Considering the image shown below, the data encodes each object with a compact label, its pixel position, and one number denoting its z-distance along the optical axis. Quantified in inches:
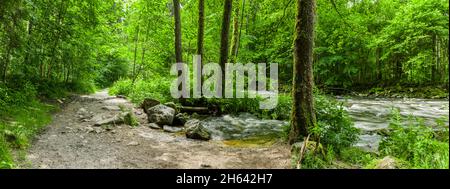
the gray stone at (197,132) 352.2
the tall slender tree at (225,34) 493.4
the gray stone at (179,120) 433.1
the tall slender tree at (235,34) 705.9
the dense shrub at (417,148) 194.9
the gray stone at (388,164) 197.9
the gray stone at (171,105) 486.9
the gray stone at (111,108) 491.9
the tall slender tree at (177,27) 561.6
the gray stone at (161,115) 420.2
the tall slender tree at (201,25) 548.7
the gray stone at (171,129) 388.3
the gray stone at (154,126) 399.9
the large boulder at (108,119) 370.9
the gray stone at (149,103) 494.6
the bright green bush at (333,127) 264.8
